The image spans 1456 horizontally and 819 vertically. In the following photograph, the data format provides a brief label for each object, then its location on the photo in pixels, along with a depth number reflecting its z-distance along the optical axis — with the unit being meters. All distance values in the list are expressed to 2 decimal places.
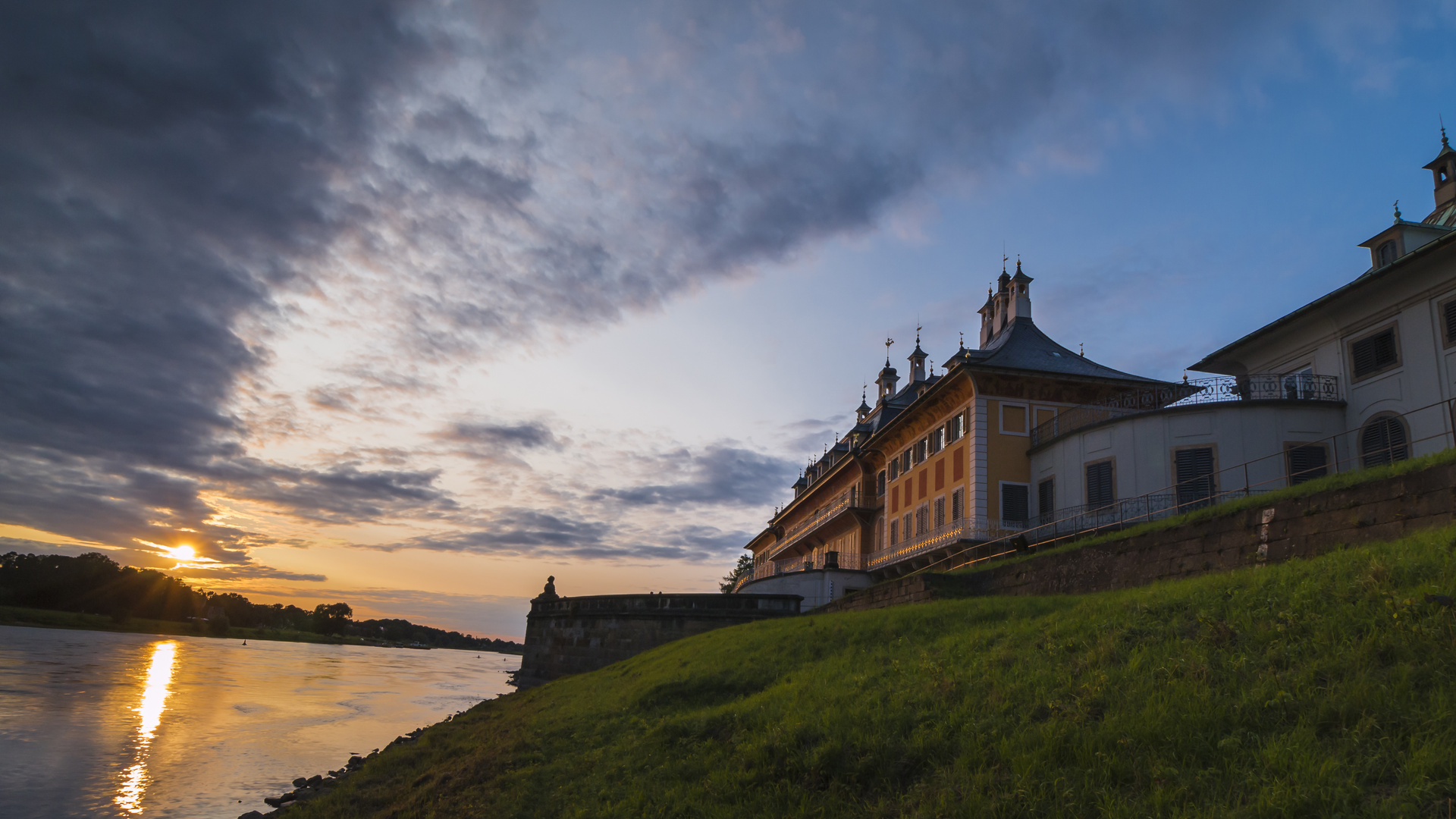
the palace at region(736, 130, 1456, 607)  22.28
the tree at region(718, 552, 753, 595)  95.12
